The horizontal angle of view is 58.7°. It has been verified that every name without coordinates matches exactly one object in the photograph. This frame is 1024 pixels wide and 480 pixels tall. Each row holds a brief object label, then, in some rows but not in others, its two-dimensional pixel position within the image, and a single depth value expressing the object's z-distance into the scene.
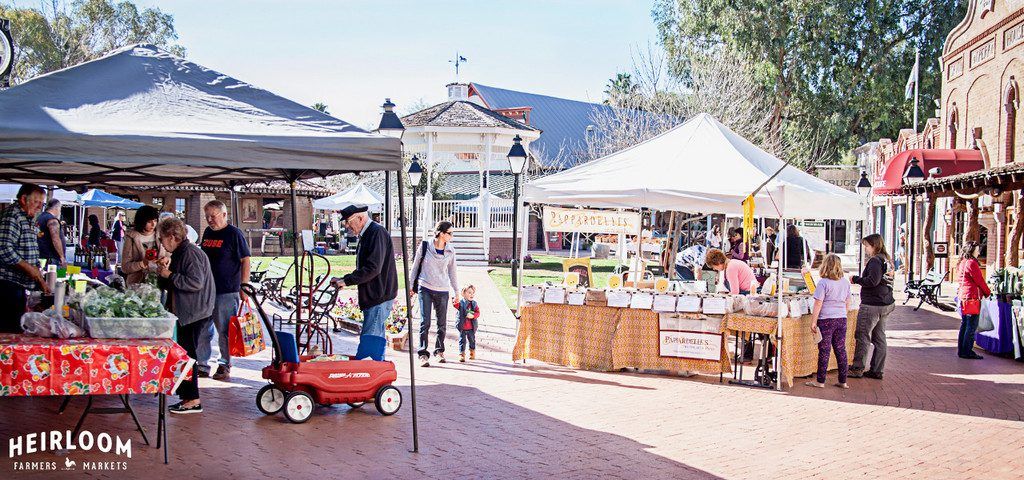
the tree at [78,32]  46.00
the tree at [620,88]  38.54
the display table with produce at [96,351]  5.75
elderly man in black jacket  8.34
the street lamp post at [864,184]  28.78
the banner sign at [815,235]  29.81
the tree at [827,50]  39.84
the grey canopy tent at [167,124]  5.99
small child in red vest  11.39
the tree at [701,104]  34.81
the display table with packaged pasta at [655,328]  10.52
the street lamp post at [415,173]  20.54
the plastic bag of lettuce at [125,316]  5.97
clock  14.27
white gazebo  28.94
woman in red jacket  12.90
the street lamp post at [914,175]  20.84
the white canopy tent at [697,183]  10.80
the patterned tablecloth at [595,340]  10.88
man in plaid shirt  7.75
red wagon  7.74
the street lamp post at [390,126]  12.36
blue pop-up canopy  28.64
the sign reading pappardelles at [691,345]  10.69
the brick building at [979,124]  20.84
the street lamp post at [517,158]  17.70
